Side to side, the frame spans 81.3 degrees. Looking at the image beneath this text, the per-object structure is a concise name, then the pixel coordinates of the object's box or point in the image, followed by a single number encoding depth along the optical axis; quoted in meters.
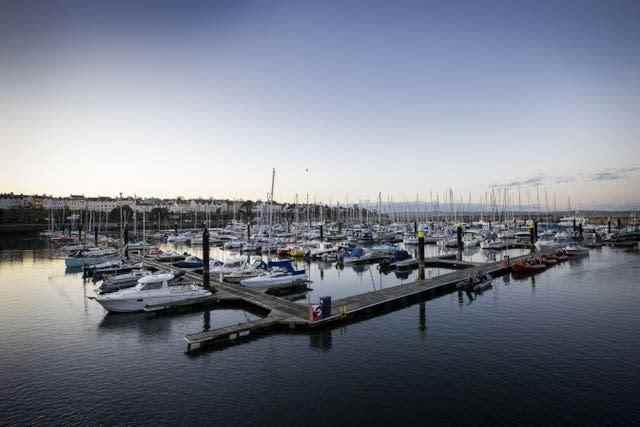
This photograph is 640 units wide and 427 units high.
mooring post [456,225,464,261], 68.12
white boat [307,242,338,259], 62.23
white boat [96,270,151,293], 35.75
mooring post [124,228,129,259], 55.26
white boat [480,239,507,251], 71.50
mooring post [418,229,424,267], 41.84
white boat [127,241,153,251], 71.62
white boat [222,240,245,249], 78.89
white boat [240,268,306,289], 36.72
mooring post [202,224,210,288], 34.00
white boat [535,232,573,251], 70.50
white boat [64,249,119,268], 53.72
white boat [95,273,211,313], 29.22
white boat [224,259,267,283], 39.88
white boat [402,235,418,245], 80.16
